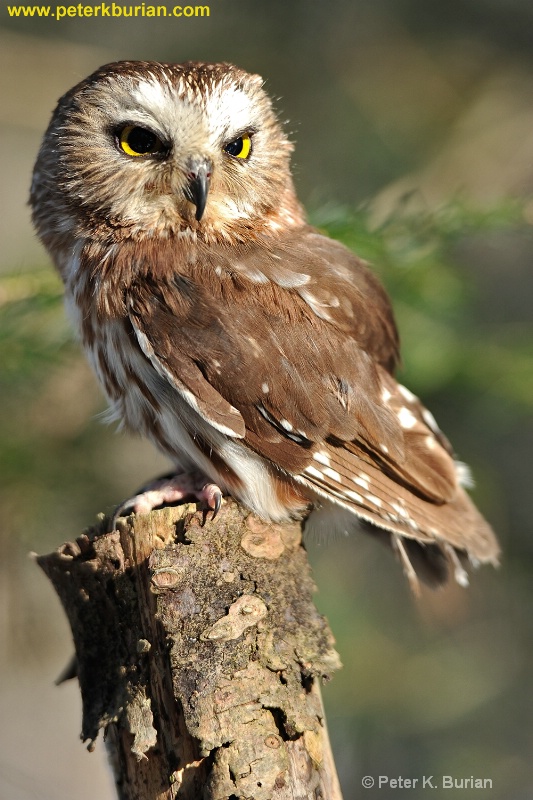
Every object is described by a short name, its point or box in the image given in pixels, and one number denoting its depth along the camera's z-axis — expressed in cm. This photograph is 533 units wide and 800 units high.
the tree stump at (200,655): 397
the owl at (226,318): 403
